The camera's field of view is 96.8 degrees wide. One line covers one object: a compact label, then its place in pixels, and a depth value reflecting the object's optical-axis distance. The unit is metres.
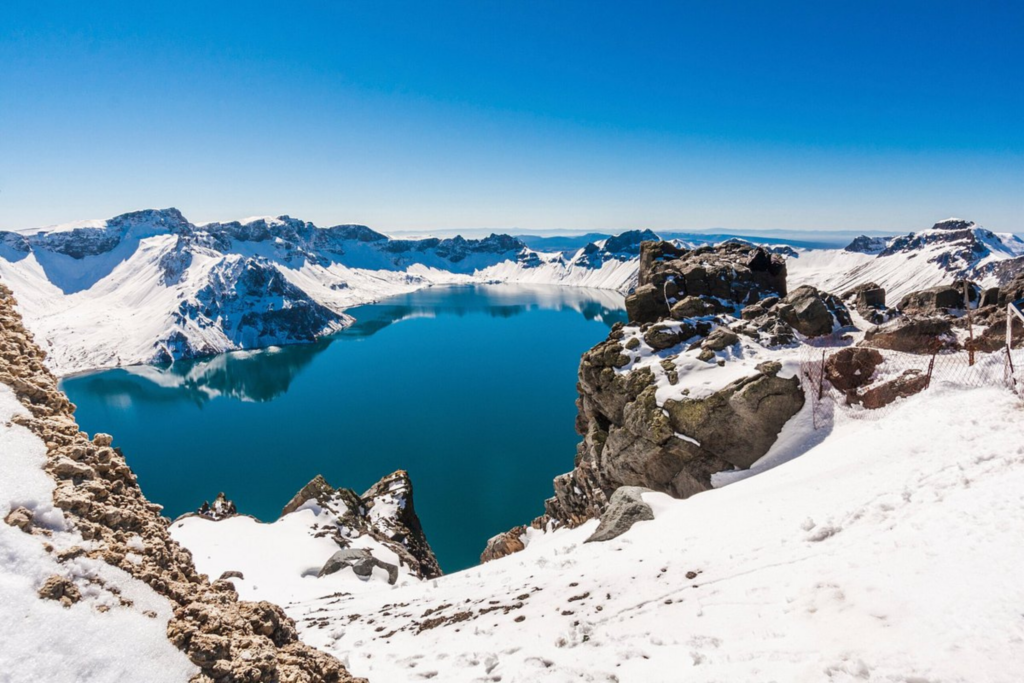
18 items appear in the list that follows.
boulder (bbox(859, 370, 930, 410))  18.31
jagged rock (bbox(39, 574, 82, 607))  5.17
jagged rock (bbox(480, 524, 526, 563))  28.34
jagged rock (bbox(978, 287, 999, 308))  27.40
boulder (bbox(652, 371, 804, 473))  20.47
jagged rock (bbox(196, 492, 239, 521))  34.09
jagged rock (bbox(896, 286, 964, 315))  28.62
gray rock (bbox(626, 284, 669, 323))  32.03
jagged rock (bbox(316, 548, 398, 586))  24.08
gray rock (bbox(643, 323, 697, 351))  26.83
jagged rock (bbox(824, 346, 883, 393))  20.50
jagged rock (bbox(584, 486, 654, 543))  16.06
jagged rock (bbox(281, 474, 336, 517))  34.28
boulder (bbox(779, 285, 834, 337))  25.91
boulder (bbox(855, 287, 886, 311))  30.45
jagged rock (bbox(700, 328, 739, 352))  24.47
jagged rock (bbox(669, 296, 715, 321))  29.41
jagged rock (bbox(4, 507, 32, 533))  5.53
